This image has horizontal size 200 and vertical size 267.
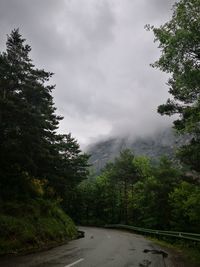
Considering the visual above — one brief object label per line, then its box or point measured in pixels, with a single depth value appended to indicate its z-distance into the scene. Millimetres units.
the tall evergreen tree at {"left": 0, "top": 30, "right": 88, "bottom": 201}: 11888
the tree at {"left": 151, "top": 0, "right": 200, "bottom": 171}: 7445
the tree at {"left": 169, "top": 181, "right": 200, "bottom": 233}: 17343
